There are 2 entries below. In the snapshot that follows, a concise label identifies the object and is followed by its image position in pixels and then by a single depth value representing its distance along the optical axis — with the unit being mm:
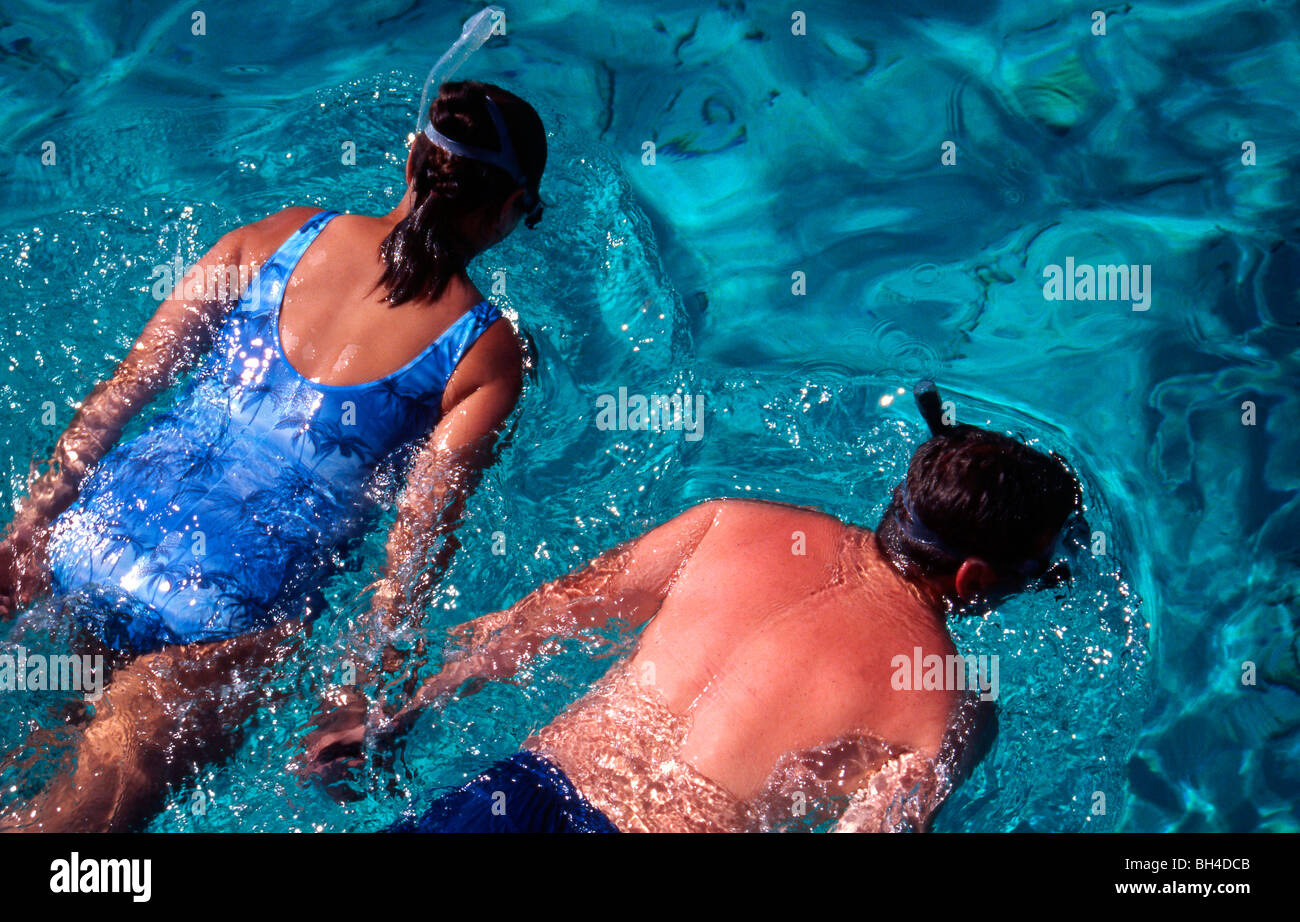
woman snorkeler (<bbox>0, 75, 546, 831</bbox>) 2902
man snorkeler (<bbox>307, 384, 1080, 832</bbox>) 2533
